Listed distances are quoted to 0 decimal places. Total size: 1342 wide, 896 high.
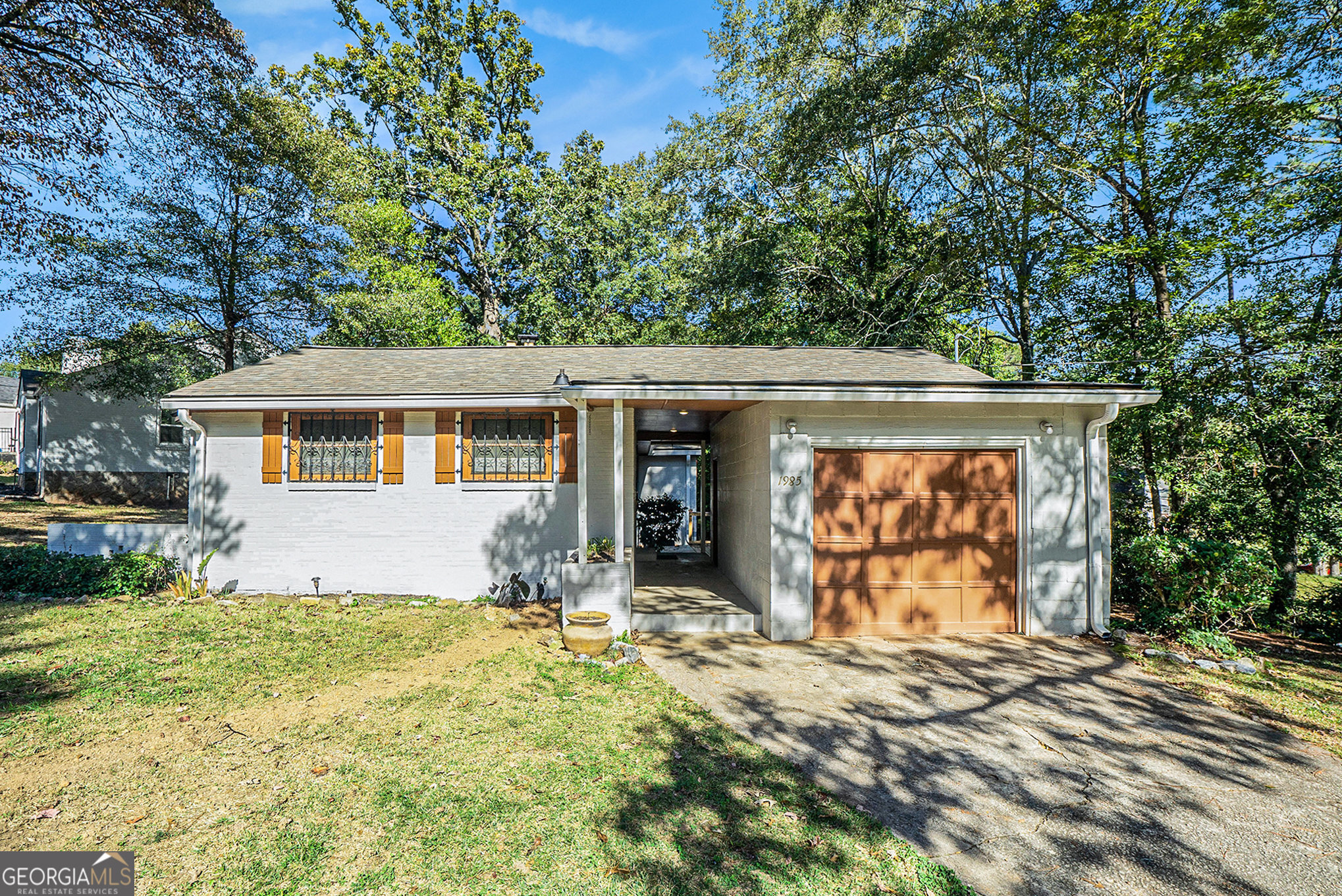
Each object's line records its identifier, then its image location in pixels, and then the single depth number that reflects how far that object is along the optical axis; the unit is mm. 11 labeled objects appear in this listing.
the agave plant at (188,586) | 7832
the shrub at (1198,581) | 6070
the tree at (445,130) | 18641
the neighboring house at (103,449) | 16453
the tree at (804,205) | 14094
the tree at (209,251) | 13273
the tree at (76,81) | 8547
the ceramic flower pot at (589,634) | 5715
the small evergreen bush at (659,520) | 13781
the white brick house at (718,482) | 6477
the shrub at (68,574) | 7719
